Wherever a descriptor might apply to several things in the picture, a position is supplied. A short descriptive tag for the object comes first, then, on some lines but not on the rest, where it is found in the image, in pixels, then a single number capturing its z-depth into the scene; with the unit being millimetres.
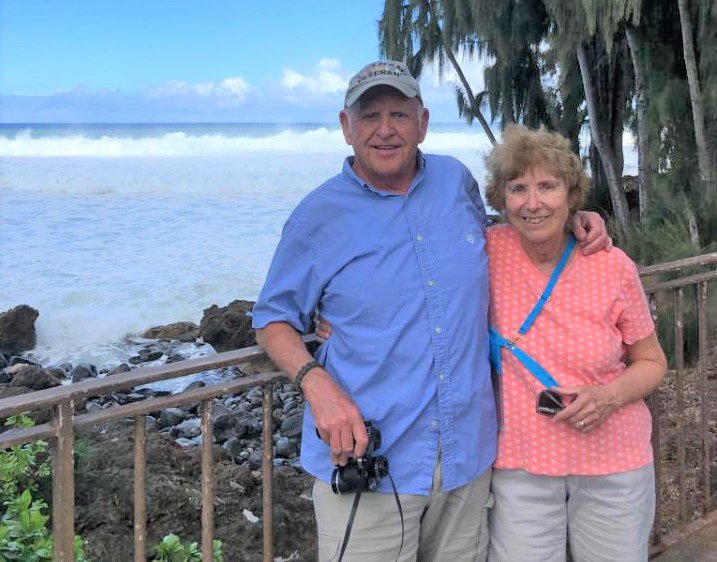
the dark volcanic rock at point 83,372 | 9225
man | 1806
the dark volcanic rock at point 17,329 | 10617
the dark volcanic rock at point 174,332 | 11147
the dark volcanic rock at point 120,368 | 9026
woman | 1914
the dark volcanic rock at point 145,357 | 9930
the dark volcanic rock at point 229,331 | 9102
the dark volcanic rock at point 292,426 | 6554
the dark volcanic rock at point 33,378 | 7517
